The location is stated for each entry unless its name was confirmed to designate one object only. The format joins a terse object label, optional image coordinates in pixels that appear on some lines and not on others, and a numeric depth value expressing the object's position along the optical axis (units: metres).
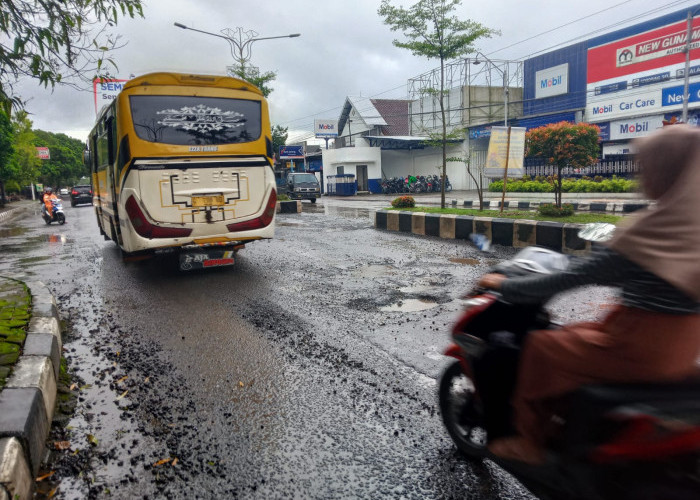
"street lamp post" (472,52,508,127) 31.70
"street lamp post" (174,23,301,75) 23.50
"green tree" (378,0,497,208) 13.88
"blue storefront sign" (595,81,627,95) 29.23
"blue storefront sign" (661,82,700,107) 25.28
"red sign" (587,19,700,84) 26.73
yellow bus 7.63
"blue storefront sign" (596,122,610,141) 29.33
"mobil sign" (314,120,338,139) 46.24
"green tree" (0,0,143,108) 4.28
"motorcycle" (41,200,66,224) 20.83
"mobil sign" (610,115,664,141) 26.89
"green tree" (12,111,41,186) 48.08
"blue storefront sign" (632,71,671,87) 27.01
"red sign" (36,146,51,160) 56.53
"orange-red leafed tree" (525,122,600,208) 11.55
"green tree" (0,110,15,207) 30.01
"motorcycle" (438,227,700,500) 1.71
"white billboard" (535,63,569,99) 33.03
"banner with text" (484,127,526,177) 12.97
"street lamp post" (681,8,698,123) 22.08
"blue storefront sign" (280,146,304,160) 45.53
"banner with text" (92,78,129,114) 23.57
